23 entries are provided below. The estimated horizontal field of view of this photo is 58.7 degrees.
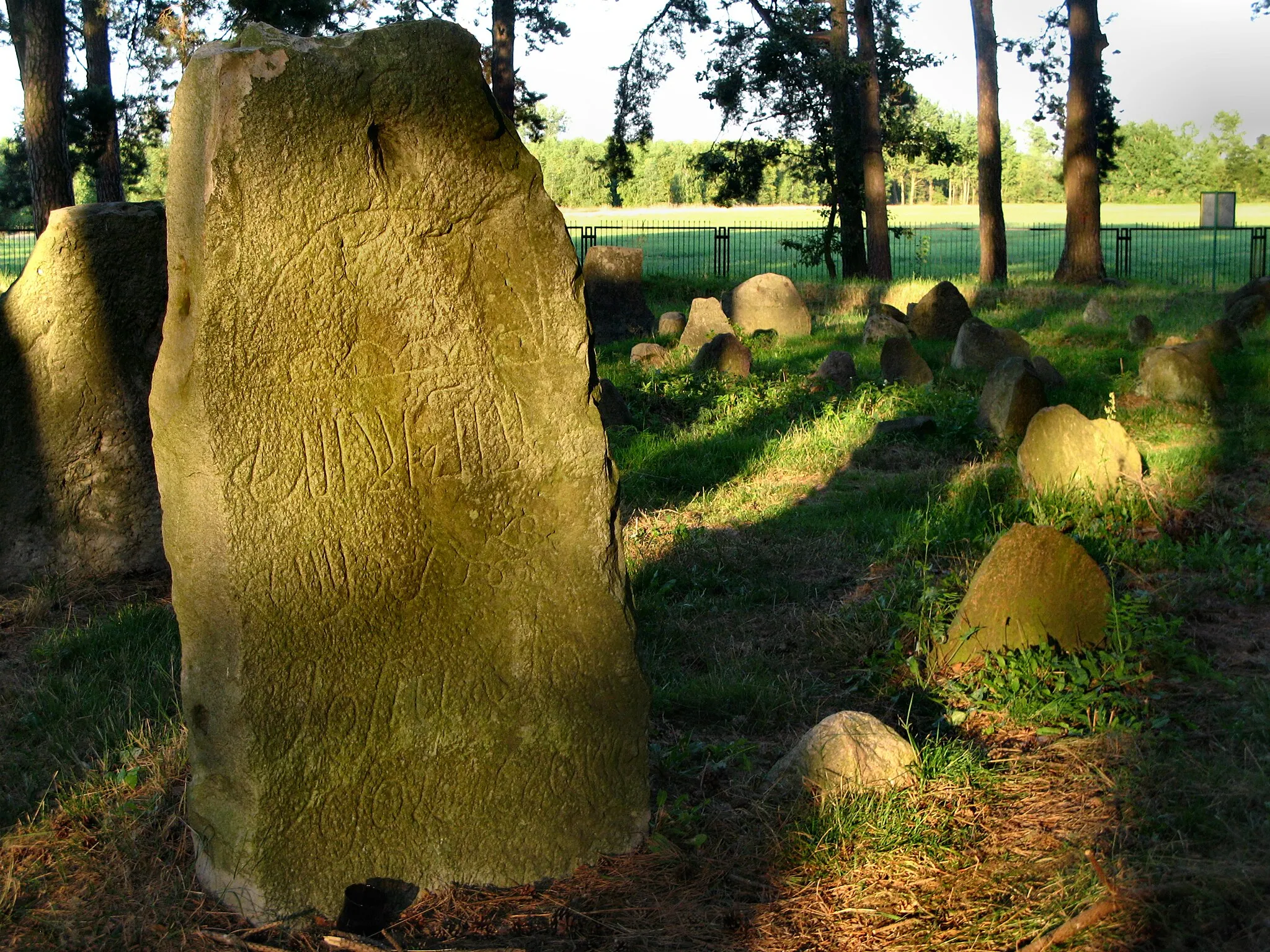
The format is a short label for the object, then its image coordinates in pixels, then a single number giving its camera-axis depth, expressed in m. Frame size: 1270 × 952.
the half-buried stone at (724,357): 10.98
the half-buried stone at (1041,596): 4.25
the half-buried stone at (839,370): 10.27
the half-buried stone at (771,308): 14.18
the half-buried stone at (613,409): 8.91
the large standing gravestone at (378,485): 2.80
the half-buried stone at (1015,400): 8.04
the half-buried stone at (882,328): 12.84
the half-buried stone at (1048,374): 9.45
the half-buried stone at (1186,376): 8.88
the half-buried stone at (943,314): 12.98
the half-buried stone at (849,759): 3.38
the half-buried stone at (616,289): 14.77
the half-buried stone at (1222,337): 10.73
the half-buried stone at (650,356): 11.76
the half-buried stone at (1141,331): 11.65
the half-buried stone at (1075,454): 6.42
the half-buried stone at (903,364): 10.27
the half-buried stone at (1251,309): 11.95
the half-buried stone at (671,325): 14.19
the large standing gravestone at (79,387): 5.57
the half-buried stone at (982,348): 10.74
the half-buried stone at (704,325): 12.92
